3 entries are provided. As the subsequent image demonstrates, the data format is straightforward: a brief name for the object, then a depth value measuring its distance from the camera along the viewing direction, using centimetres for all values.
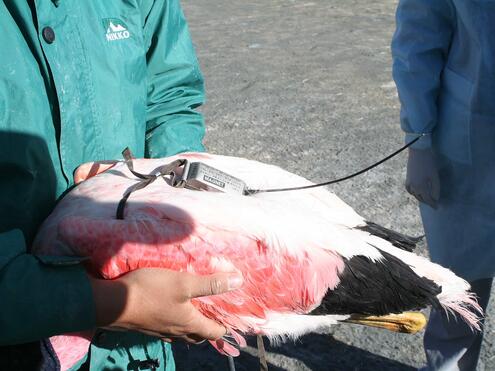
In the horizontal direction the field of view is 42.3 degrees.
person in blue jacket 212
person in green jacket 120
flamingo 134
